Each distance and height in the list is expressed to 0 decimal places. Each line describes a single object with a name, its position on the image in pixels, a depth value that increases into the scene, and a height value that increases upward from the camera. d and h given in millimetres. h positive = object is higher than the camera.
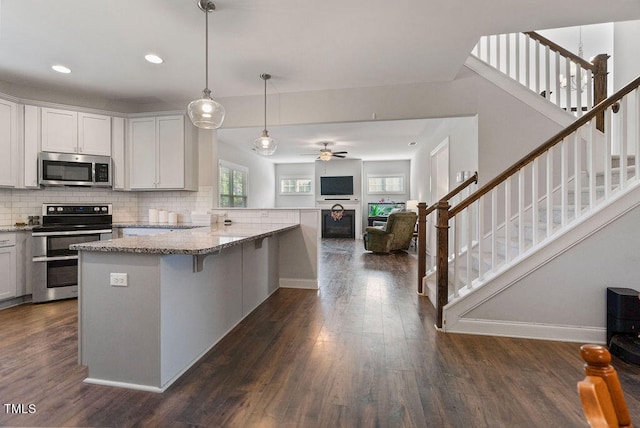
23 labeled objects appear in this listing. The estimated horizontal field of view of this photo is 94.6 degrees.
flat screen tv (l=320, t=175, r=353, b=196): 9969 +911
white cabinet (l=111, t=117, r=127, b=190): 4102 +823
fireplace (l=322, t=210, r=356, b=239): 9804 -473
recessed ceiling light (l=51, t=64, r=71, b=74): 3240 +1599
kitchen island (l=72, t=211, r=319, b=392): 1802 -621
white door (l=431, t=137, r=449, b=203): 5312 +809
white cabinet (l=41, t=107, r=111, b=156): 3686 +1036
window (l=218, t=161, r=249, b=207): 7449 +735
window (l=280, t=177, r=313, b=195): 10750 +952
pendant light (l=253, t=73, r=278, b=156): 3488 +819
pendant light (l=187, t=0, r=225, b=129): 2348 +820
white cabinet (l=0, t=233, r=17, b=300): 3203 -590
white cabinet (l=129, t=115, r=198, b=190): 4102 +820
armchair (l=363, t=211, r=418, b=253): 6520 -466
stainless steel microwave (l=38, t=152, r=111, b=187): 3635 +541
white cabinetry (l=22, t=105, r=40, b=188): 3559 +805
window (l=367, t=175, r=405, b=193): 10039 +982
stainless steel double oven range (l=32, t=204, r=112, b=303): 3393 -362
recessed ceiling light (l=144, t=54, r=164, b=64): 3037 +1602
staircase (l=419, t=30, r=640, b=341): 2326 -185
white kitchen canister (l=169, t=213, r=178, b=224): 4234 -90
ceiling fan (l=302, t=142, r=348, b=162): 7330 +1488
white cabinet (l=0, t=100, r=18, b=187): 3359 +798
